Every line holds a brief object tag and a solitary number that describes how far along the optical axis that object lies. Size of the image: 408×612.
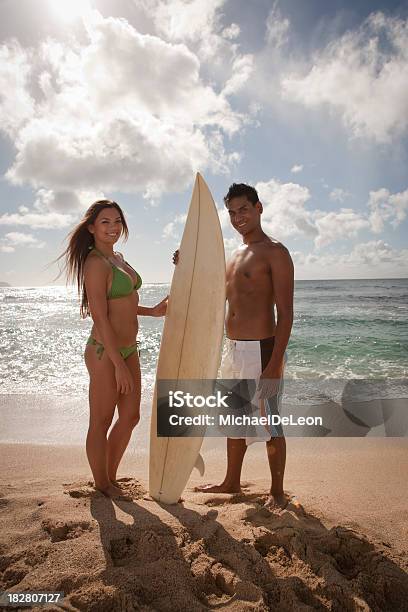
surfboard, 2.72
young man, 2.67
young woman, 2.52
